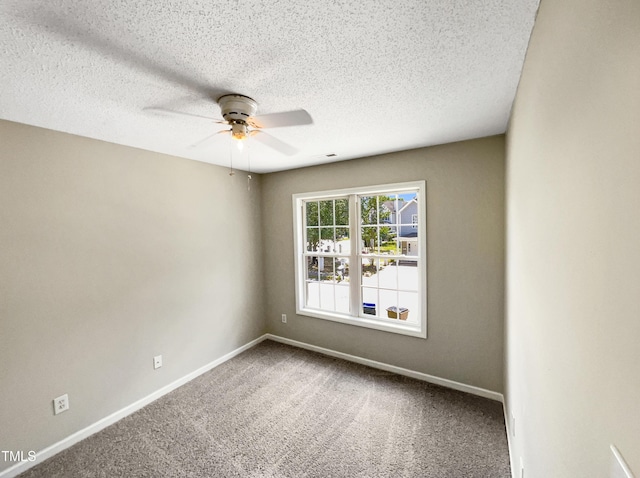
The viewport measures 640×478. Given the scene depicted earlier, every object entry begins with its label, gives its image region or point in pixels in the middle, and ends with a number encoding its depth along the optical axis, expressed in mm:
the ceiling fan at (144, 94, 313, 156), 1526
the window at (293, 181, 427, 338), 2945
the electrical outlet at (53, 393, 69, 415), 2057
